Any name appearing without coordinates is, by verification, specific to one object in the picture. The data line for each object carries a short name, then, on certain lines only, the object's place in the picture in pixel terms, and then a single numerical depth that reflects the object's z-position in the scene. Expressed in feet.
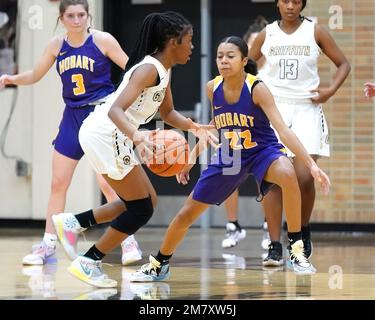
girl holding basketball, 42.52
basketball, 41.74
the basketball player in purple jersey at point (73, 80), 52.54
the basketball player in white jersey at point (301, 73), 53.16
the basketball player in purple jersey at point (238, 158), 45.21
